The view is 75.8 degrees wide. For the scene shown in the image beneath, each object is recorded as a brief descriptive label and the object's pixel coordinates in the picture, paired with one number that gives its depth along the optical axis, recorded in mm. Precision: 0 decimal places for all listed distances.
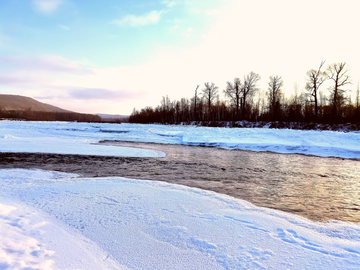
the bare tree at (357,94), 45531
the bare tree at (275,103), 42906
